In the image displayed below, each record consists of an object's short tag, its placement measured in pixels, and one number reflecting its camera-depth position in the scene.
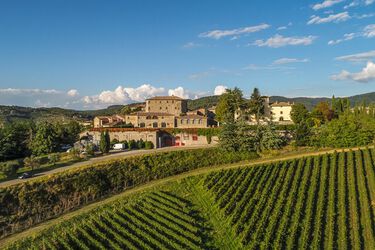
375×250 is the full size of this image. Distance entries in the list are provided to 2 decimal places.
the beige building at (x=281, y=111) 76.50
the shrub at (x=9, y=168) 37.19
